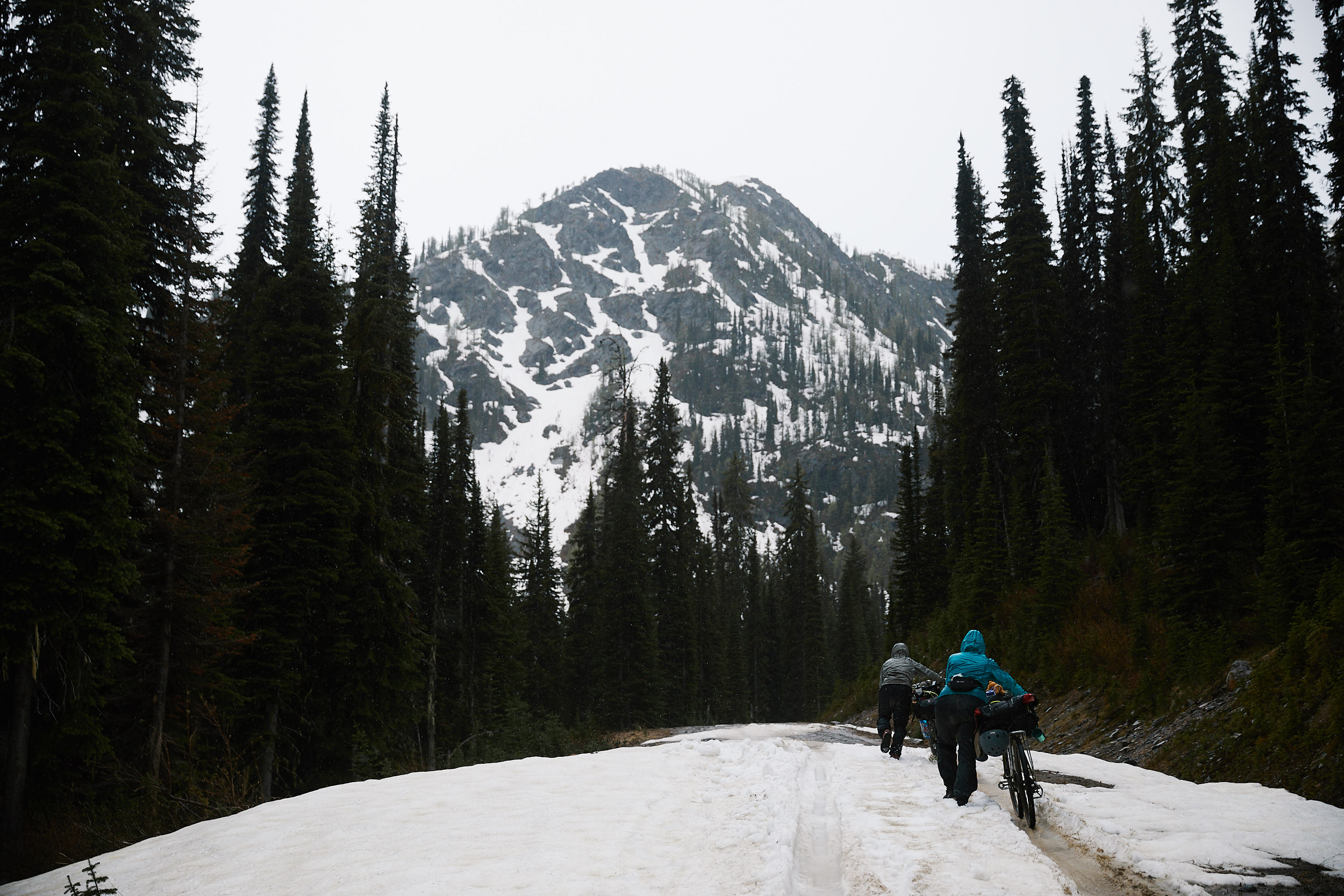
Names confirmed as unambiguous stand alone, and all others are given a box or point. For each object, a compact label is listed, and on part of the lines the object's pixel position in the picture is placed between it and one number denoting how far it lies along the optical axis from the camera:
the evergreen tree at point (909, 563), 48.91
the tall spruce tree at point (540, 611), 53.19
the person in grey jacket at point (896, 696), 13.16
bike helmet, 8.16
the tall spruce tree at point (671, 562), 48.06
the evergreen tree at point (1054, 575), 25.05
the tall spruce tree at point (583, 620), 49.72
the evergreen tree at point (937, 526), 46.56
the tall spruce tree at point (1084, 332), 34.56
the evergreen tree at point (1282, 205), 23.42
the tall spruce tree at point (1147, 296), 27.30
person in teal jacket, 8.62
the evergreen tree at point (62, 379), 12.95
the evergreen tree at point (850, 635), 70.12
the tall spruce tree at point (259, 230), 27.25
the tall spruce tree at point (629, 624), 42.16
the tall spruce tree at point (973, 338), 36.94
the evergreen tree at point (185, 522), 16.56
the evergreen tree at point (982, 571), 32.41
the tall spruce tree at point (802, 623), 68.88
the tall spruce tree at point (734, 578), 62.59
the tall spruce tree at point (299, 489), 20.03
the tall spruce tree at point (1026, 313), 31.98
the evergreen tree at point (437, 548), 28.72
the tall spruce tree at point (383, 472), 22.52
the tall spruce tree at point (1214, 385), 18.17
